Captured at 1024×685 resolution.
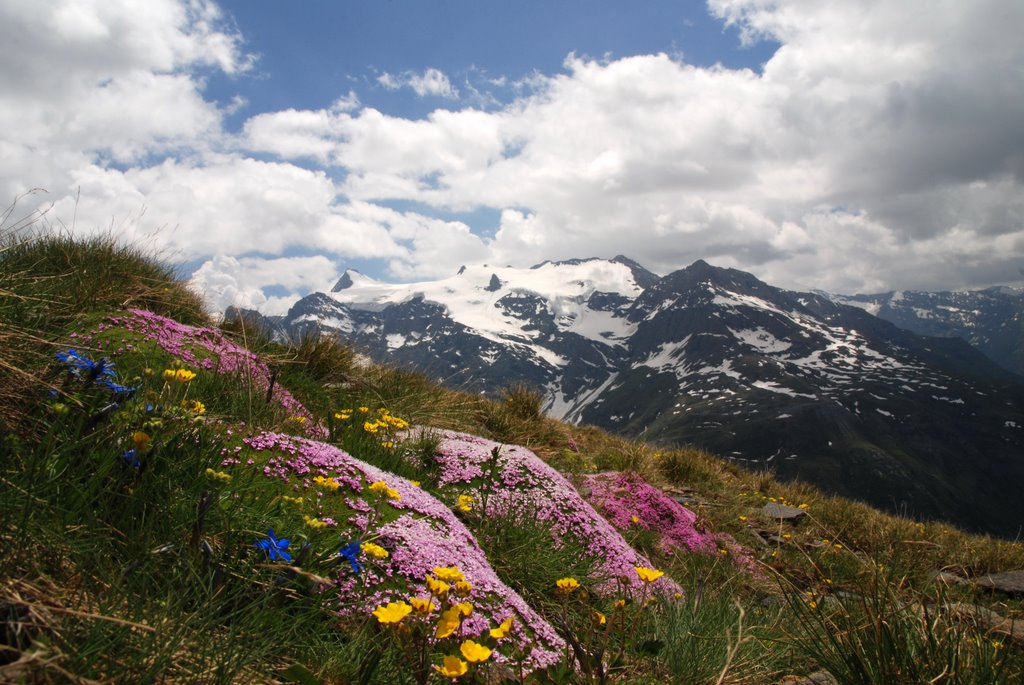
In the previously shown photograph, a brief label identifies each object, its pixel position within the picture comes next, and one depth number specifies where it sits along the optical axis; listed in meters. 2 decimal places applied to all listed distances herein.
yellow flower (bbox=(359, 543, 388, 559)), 2.67
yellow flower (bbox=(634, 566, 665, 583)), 3.10
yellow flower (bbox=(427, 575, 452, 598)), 2.05
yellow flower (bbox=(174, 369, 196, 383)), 3.82
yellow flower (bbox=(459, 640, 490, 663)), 1.97
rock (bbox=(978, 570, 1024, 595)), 7.93
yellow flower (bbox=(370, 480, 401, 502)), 3.30
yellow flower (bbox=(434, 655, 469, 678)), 1.87
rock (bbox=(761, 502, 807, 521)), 10.55
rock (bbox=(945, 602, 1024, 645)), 2.71
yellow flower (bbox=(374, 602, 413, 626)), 1.98
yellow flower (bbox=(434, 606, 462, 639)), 1.96
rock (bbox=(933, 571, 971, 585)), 8.12
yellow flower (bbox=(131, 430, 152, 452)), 2.49
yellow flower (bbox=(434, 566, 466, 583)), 2.35
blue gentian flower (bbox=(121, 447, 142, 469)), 2.55
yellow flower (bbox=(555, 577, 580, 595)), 2.92
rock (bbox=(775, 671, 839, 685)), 2.98
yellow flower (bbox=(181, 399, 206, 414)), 3.33
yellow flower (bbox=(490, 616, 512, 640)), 2.24
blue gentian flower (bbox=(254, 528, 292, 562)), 2.35
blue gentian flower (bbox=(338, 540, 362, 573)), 2.52
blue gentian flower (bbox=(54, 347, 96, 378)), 3.03
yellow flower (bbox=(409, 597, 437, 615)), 2.02
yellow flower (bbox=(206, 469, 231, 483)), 2.59
